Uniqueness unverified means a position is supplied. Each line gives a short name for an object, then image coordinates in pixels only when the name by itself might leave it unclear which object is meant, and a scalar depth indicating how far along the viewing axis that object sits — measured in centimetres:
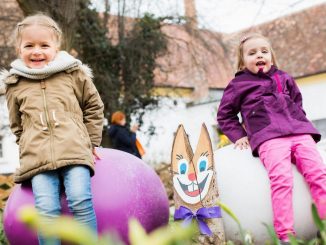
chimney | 1440
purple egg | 327
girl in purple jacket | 325
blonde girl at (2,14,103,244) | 306
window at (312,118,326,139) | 1700
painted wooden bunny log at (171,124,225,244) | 353
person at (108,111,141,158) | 1101
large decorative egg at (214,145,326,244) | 329
